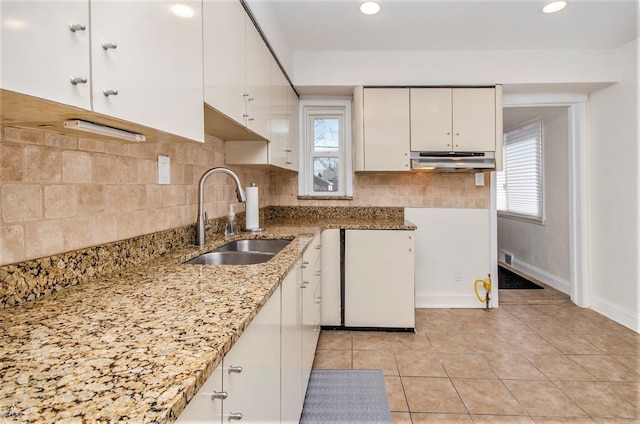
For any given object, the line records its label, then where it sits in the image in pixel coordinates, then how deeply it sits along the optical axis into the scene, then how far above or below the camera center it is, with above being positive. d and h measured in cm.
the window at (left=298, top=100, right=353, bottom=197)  347 +57
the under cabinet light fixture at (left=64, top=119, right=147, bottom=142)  81 +20
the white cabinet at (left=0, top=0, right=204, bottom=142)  57 +32
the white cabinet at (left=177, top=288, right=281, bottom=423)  62 -39
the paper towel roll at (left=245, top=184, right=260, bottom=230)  246 -1
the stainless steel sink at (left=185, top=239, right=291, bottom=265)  172 -26
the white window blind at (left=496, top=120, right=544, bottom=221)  436 +40
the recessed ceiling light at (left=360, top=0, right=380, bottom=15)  223 +131
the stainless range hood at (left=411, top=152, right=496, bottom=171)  301 +39
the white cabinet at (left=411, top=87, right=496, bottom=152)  302 +75
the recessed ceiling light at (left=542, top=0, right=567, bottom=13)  223 +130
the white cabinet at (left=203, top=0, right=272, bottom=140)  133 +65
